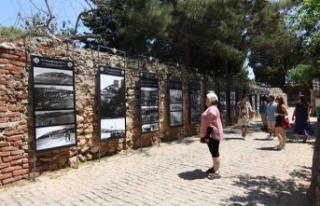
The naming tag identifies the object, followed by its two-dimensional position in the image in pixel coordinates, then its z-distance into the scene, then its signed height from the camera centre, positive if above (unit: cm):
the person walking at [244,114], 1202 -32
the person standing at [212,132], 635 -52
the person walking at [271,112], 1127 -25
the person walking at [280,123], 953 -54
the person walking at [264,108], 1541 -13
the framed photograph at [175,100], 1120 +24
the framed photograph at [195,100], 1267 +26
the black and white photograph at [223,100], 1599 +31
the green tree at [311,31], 743 +217
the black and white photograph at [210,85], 1435 +96
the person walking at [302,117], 1137 -44
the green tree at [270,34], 1570 +364
